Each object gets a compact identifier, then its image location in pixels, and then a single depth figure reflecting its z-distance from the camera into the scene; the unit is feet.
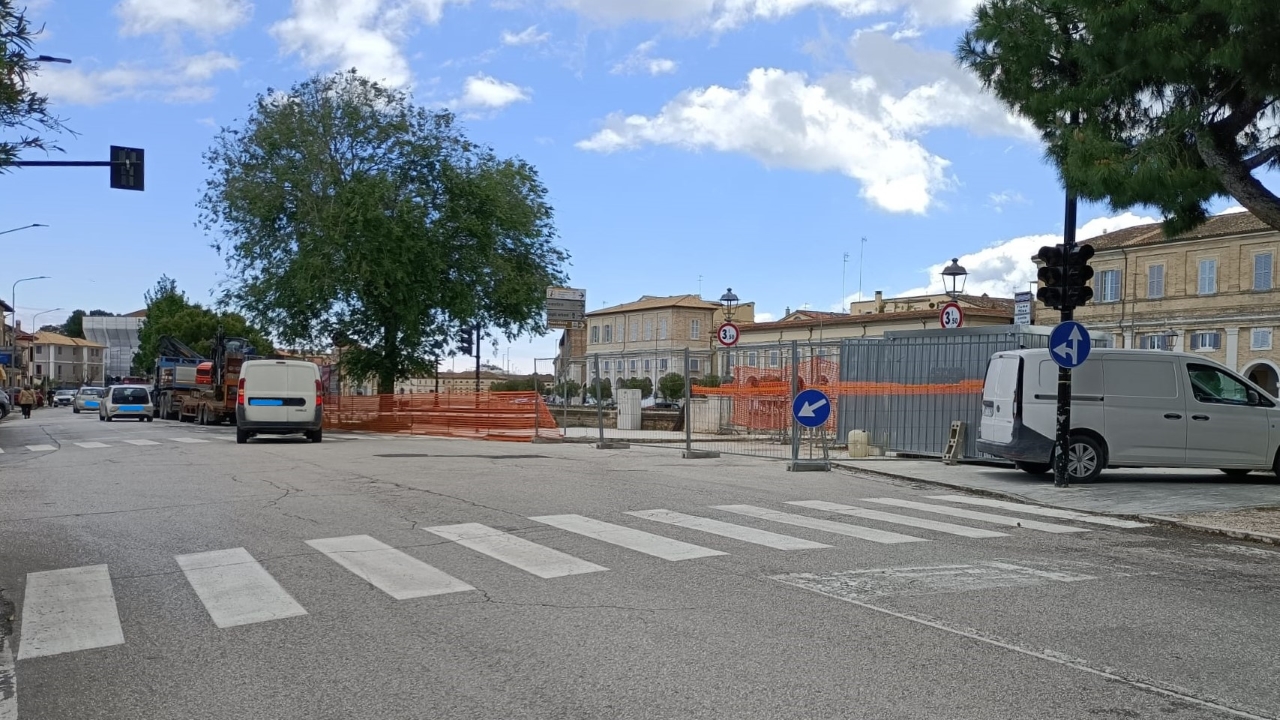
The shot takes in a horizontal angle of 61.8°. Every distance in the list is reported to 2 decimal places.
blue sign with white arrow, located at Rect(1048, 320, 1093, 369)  45.62
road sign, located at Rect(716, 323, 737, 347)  80.28
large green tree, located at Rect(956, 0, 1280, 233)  37.35
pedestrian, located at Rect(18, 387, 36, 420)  172.55
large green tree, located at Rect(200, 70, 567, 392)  115.75
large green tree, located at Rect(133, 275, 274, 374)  282.15
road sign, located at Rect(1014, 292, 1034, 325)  65.16
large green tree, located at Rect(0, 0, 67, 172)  27.40
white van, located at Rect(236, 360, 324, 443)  82.89
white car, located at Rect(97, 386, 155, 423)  149.89
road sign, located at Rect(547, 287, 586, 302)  135.03
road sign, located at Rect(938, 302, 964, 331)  70.03
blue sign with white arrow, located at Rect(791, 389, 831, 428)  54.19
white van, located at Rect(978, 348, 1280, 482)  49.62
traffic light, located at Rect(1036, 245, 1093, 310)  48.26
